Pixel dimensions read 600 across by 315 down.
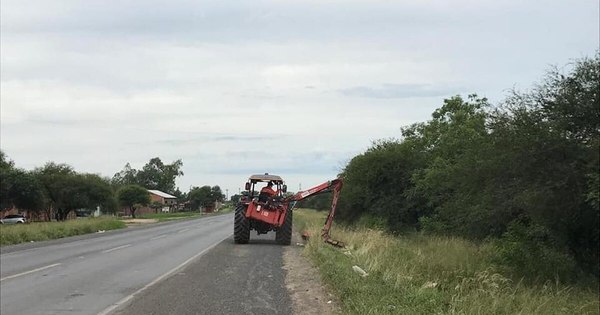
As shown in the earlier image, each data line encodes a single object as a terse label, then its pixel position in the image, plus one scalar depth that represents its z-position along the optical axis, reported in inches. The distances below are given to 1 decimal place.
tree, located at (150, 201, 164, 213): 5155.5
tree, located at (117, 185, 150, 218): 3836.1
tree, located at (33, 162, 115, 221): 2448.3
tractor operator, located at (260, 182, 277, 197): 993.8
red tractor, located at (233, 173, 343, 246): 950.4
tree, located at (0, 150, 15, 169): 2488.9
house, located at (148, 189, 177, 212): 5719.5
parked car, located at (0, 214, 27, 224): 2092.3
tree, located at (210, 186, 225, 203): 6093.5
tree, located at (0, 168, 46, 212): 2169.0
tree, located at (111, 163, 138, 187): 7253.9
